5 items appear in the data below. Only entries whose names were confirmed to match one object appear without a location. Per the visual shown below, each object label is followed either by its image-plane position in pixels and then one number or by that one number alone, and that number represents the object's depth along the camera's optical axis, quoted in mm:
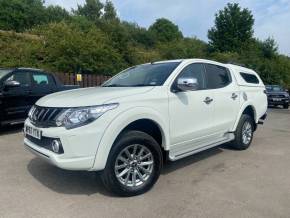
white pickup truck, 2537
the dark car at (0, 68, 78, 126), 5295
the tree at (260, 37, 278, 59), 32789
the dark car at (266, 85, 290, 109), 14725
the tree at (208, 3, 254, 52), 36331
